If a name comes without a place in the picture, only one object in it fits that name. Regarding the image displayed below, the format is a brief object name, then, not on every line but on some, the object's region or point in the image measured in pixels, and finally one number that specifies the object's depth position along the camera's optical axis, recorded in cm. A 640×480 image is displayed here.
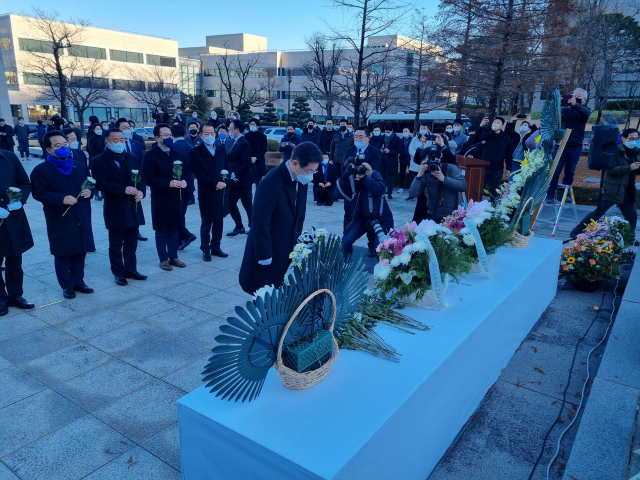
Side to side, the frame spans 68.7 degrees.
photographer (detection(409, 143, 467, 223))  589
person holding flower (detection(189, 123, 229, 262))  697
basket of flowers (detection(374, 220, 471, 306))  308
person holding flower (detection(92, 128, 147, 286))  576
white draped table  187
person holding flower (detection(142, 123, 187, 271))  641
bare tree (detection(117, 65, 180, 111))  4747
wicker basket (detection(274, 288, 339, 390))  205
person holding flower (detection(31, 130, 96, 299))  516
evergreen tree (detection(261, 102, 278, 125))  4312
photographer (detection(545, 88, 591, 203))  891
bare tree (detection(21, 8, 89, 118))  4118
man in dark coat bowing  360
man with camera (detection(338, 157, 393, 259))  609
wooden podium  828
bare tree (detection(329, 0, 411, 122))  1521
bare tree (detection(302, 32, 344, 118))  2586
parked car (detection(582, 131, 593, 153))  1927
